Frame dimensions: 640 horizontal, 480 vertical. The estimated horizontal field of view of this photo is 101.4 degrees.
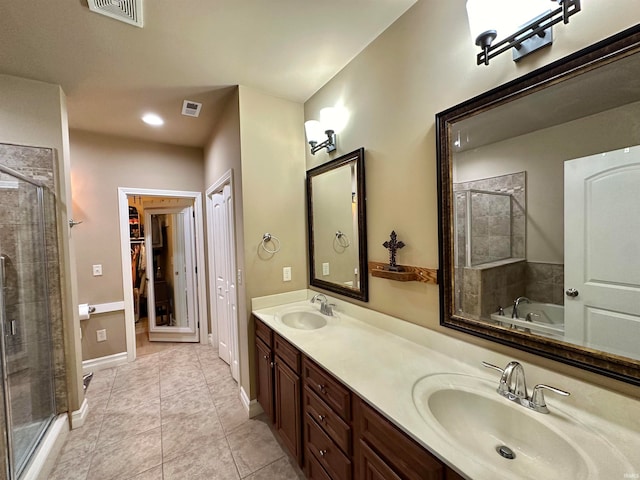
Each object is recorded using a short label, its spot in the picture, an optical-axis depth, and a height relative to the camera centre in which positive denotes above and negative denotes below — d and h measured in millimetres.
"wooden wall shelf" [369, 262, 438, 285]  1396 -249
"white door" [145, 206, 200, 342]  3754 -551
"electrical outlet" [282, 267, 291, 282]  2346 -359
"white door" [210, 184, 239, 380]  2568 -442
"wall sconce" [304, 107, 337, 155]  2014 +816
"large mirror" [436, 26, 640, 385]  834 +61
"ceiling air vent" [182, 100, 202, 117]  2406 +1226
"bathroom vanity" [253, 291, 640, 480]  777 -649
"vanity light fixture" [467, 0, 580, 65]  940 +768
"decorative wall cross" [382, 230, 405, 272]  1569 -103
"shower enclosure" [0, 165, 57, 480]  1574 -546
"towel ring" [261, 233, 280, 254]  2242 -60
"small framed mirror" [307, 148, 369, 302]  1851 +51
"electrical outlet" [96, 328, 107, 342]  3050 -1119
